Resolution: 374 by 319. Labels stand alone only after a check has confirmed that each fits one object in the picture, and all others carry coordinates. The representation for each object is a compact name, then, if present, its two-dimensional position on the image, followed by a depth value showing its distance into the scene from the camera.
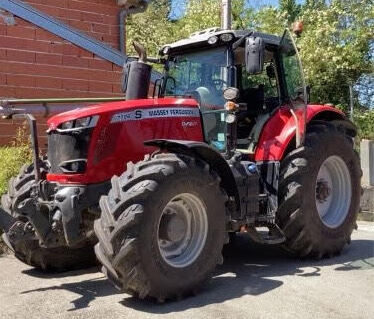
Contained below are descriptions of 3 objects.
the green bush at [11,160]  7.69
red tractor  4.80
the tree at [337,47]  18.59
